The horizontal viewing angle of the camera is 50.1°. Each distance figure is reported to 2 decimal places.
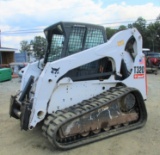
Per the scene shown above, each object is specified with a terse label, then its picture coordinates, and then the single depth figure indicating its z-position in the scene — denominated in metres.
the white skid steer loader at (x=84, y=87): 2.94
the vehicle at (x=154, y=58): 13.44
